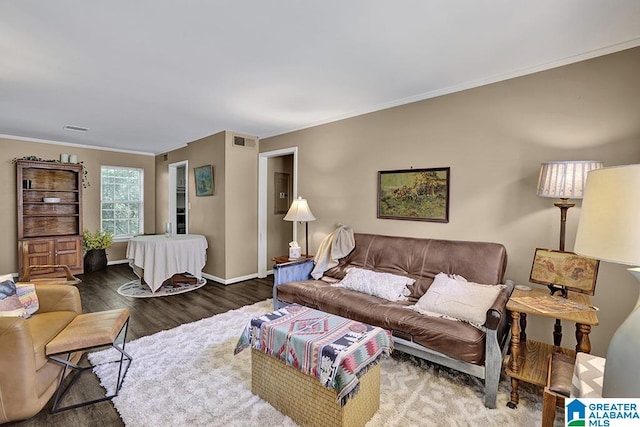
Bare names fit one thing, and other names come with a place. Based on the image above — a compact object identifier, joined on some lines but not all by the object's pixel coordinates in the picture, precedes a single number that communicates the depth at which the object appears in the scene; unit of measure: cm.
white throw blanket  352
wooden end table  179
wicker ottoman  166
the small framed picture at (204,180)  498
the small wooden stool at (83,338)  190
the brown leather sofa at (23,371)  166
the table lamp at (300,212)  391
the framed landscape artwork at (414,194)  309
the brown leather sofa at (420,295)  202
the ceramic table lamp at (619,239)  89
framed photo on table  201
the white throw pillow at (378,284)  279
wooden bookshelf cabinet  499
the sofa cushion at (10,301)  201
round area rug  422
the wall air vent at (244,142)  478
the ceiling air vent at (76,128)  454
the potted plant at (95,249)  563
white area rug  184
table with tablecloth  423
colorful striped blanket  161
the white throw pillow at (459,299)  222
